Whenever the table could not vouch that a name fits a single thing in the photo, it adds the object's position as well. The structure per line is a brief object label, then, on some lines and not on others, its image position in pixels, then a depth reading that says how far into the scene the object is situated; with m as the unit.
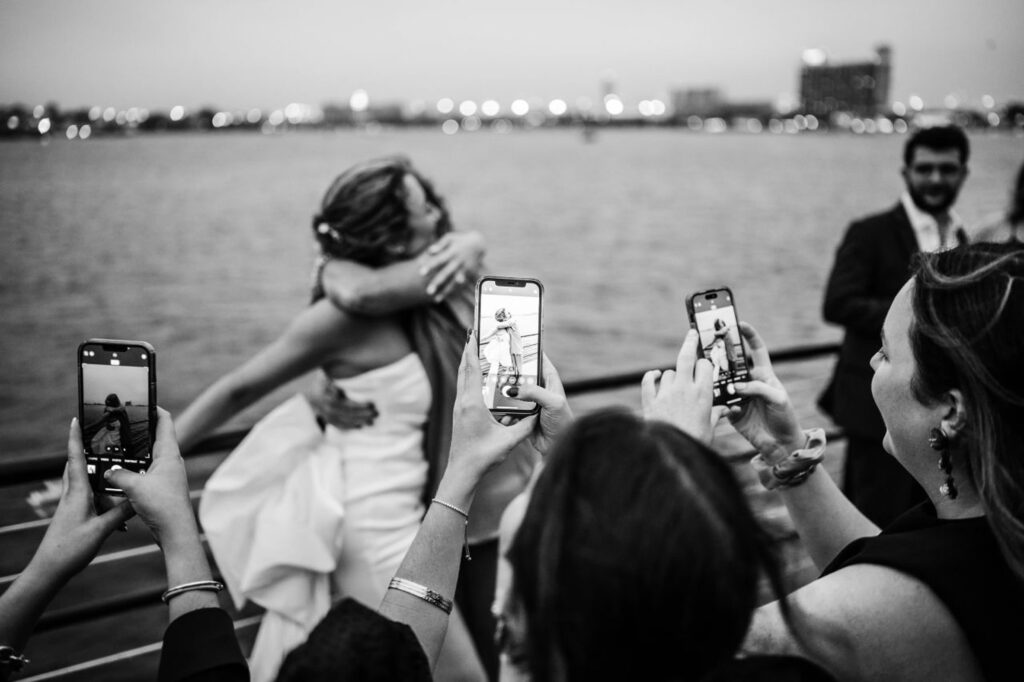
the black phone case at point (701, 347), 1.85
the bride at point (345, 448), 2.57
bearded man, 3.85
